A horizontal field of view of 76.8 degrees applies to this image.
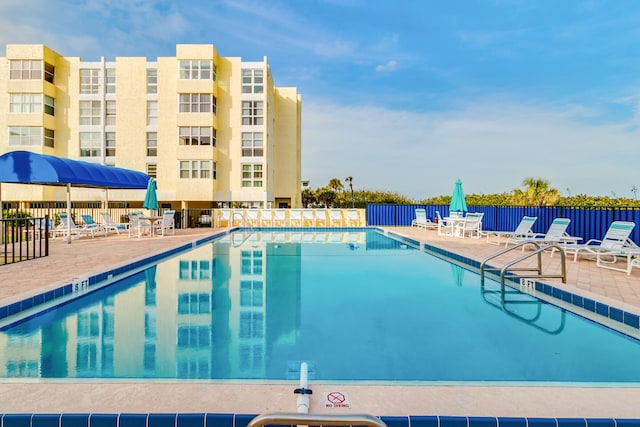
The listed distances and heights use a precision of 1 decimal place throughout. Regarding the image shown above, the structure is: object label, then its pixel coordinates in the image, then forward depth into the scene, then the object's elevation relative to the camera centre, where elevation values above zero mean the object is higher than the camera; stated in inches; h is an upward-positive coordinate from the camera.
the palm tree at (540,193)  1110.4 +63.7
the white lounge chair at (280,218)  816.9 -5.6
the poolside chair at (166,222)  625.2 -11.3
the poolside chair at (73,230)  571.2 -21.8
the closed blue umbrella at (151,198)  668.7 +27.9
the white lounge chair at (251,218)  814.5 -5.8
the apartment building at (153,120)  1029.2 +254.7
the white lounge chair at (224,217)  820.0 -4.0
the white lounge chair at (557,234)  396.2 -18.4
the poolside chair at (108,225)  626.6 -16.2
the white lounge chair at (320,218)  820.0 -5.4
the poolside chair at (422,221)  715.4 -9.6
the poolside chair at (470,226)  580.4 -14.8
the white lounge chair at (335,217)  826.2 -3.3
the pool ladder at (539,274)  241.4 -36.6
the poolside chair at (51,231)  599.9 -26.3
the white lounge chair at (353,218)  836.0 -5.3
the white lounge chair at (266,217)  810.8 -3.7
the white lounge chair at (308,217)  820.0 -3.4
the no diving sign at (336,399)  98.5 -46.2
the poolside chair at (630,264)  271.1 -32.6
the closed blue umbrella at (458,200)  644.7 +25.5
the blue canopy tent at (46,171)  434.3 +50.7
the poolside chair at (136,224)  589.7 -13.9
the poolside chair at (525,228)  452.4 -14.1
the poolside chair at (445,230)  633.9 -22.5
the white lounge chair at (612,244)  309.5 -22.9
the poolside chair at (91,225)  596.4 -15.8
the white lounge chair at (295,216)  818.8 -1.5
